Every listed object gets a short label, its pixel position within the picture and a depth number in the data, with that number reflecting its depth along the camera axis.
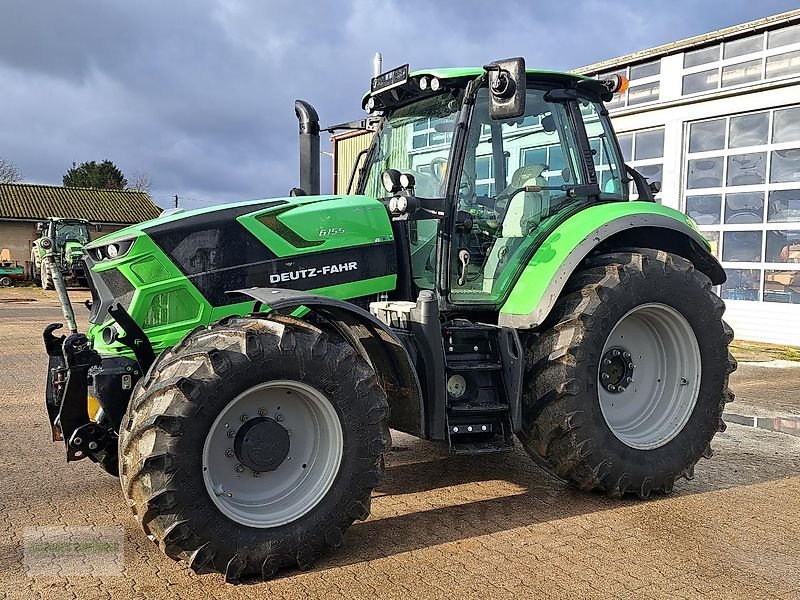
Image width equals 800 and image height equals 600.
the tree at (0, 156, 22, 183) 55.97
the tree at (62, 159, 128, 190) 54.28
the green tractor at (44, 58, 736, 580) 3.60
